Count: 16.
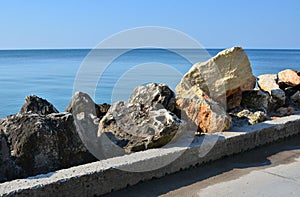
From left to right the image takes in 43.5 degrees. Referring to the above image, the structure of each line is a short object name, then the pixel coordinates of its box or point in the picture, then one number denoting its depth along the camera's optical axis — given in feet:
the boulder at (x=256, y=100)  17.24
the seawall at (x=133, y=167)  8.70
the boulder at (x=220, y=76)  16.14
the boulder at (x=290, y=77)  20.25
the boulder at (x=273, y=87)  18.61
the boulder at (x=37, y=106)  13.05
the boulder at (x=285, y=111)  17.59
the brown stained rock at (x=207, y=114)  13.53
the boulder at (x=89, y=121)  11.27
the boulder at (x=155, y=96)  13.57
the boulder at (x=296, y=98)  19.29
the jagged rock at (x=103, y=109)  14.37
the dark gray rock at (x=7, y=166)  9.36
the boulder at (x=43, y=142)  9.86
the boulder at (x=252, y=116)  15.69
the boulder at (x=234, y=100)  16.81
